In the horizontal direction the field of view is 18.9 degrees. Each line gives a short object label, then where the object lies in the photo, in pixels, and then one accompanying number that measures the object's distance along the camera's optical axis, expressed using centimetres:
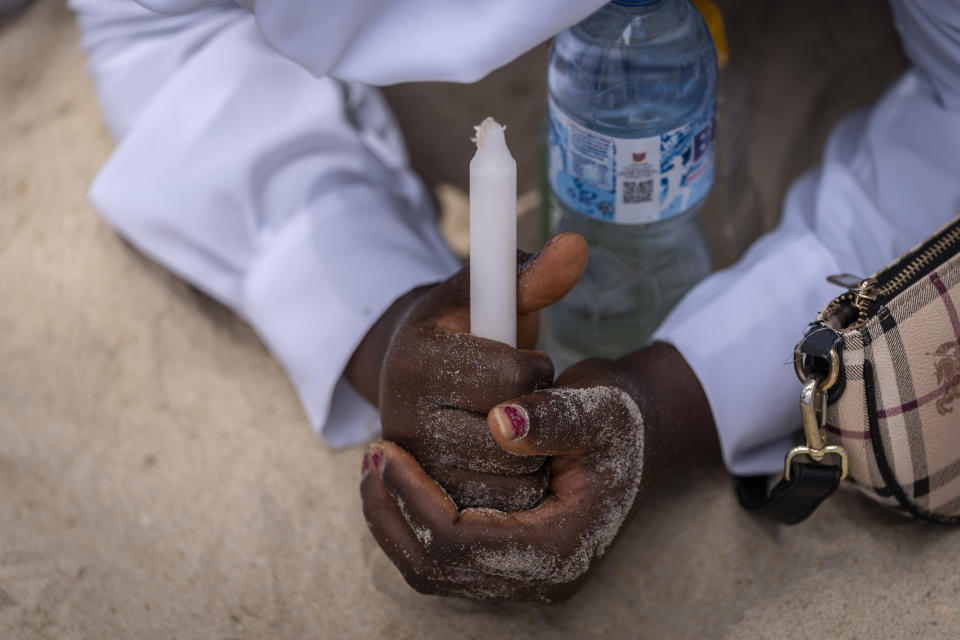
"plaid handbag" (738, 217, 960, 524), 125
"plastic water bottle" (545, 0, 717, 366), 134
